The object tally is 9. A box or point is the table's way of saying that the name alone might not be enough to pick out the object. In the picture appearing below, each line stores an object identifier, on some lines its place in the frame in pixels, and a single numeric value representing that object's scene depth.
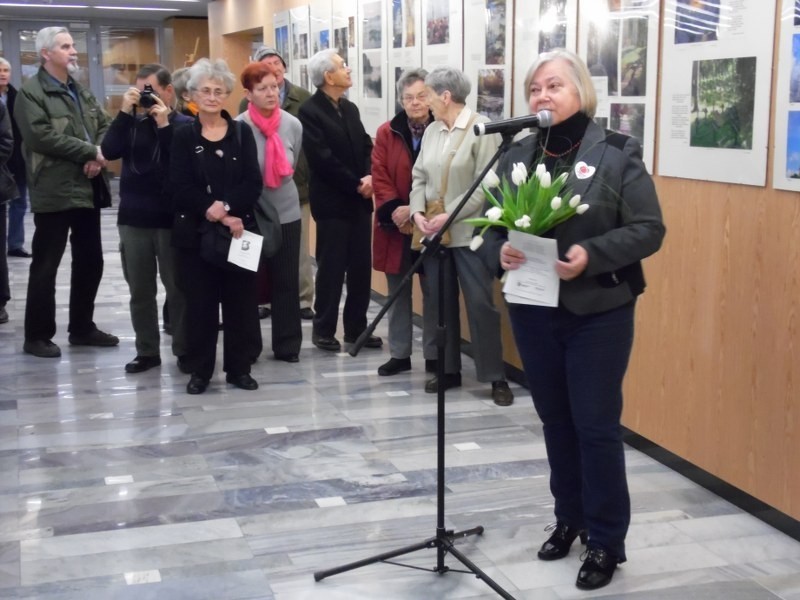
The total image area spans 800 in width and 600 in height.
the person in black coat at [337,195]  6.11
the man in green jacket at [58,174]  5.86
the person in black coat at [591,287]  3.06
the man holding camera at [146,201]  5.55
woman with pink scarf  5.65
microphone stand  3.03
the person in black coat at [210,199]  5.14
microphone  2.97
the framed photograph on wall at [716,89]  3.63
